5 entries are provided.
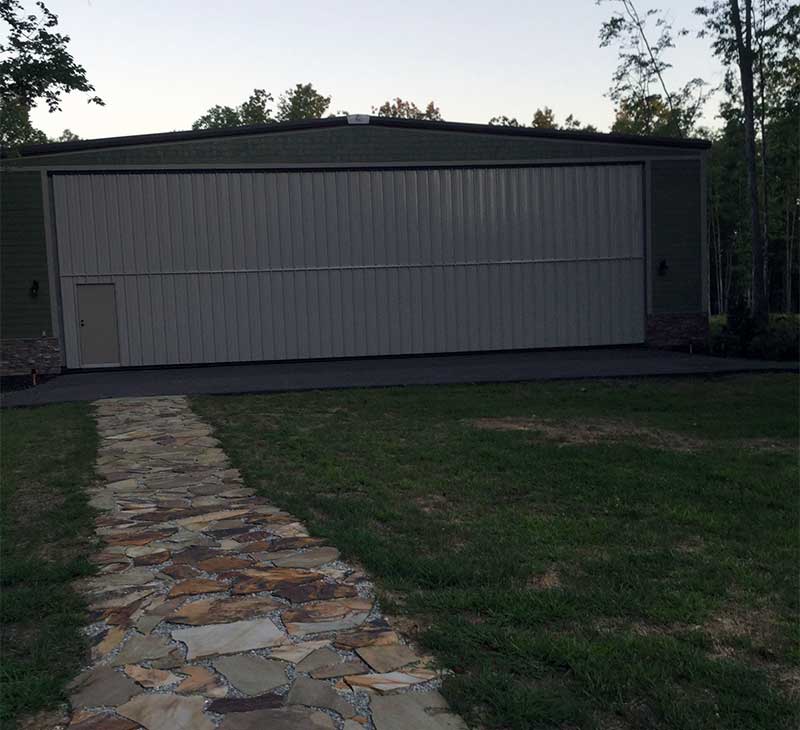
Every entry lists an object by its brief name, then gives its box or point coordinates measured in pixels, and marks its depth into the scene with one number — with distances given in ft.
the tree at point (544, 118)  174.91
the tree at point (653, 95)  100.89
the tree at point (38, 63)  50.85
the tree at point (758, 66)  70.64
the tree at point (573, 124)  192.03
